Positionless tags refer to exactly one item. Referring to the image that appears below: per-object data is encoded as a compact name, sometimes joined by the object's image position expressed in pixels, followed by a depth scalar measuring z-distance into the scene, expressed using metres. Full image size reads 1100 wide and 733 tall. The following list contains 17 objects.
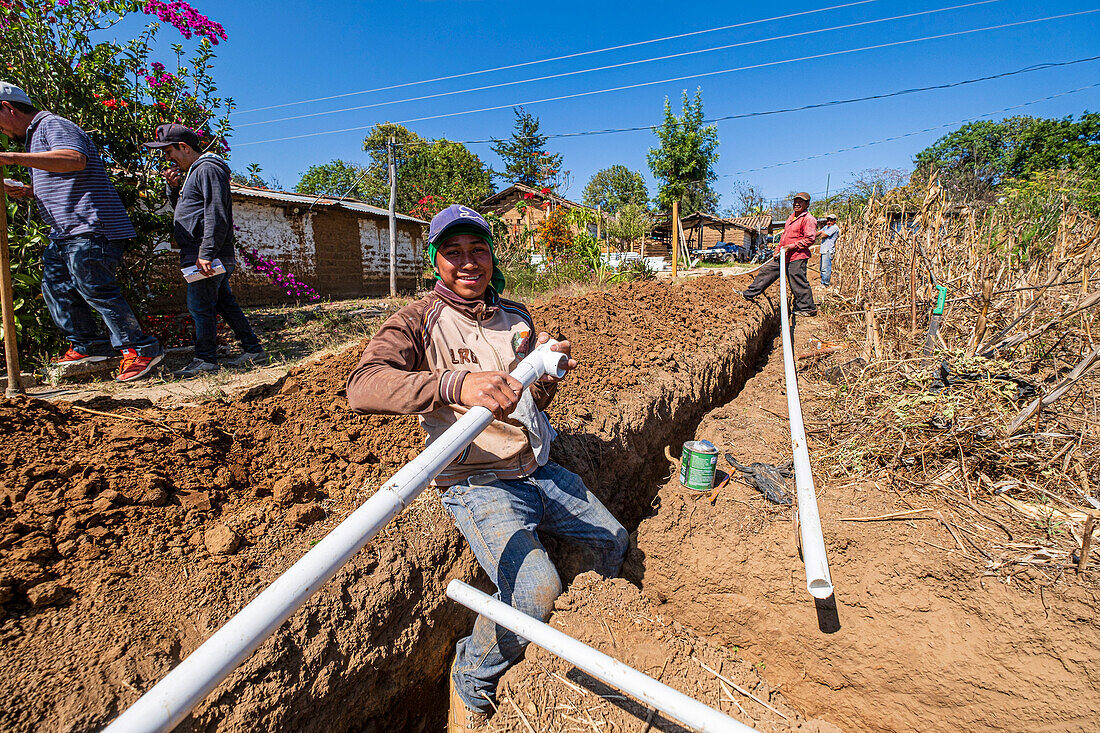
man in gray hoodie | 3.85
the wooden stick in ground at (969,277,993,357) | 2.72
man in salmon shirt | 6.80
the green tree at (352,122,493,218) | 26.97
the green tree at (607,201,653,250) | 17.77
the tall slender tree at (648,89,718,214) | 29.64
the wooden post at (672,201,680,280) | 9.85
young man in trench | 1.60
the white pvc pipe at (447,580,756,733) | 1.27
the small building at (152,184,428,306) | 9.09
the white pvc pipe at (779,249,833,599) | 1.85
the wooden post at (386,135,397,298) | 10.70
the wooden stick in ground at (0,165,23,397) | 2.82
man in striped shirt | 3.15
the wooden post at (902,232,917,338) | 3.64
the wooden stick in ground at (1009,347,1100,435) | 2.24
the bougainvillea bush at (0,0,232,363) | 4.20
